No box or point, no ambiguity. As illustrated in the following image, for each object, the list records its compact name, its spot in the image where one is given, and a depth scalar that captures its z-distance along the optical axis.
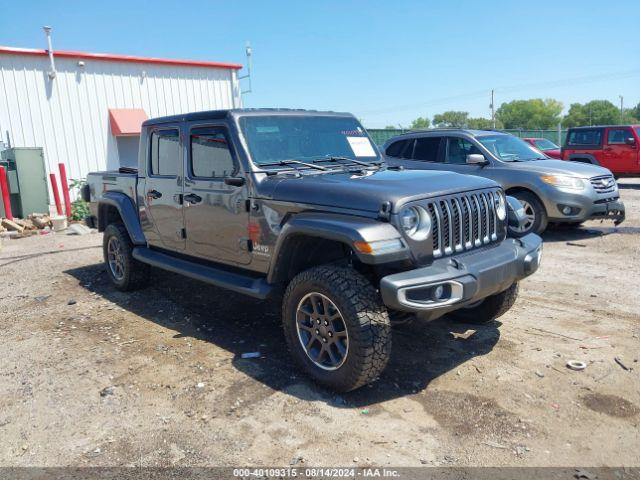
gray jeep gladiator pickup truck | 3.36
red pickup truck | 14.74
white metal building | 14.03
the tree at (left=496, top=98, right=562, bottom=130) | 108.75
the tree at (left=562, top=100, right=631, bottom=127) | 92.31
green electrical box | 12.41
